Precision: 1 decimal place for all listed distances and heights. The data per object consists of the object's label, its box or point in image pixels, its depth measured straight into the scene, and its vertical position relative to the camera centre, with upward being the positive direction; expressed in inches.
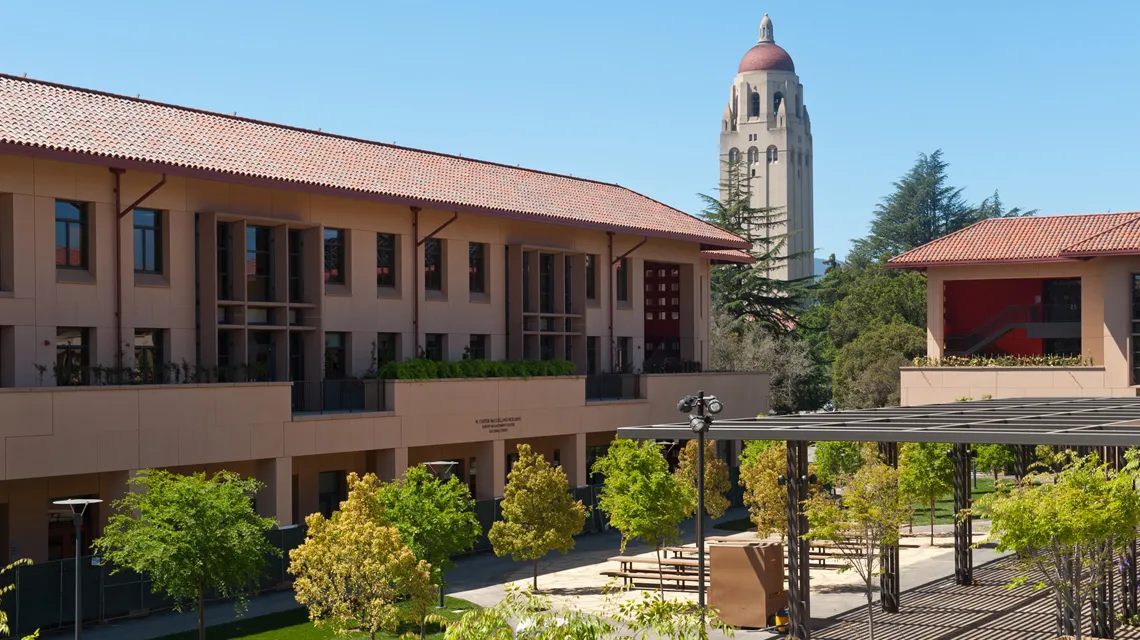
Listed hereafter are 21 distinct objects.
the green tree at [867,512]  1039.6 -139.7
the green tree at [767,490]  1501.0 -177.1
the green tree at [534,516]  1376.7 -184.6
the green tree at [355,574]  941.2 -167.3
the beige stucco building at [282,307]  1268.5 +43.3
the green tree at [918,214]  4505.4 +416.8
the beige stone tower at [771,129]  6200.8 +988.5
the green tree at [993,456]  2060.8 -191.7
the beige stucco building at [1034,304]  2187.5 +56.1
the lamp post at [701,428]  981.8 -66.3
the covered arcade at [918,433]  860.0 -66.0
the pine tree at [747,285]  3260.3 +132.7
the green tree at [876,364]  3346.5 -70.8
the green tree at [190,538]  1023.6 -150.9
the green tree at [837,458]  2031.3 -187.0
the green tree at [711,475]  1658.5 -174.7
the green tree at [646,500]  1403.8 -171.4
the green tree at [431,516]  1167.0 -155.2
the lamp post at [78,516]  942.9 -122.5
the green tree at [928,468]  1736.0 -174.6
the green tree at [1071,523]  848.3 -121.9
